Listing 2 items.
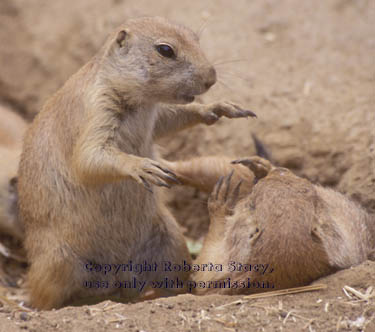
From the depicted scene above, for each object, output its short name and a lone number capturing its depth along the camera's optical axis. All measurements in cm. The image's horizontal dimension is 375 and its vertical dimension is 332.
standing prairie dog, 773
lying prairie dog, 756
